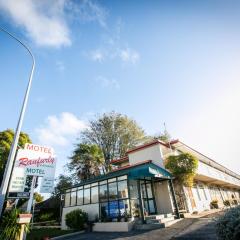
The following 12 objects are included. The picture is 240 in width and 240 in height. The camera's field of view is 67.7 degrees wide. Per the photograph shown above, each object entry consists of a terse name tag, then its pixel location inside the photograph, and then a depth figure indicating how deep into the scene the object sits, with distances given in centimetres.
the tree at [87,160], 2500
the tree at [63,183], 3031
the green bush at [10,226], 584
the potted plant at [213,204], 2128
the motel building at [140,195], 1295
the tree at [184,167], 1559
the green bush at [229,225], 437
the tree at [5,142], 2051
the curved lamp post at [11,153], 540
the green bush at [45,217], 2664
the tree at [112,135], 2995
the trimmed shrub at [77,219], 1481
